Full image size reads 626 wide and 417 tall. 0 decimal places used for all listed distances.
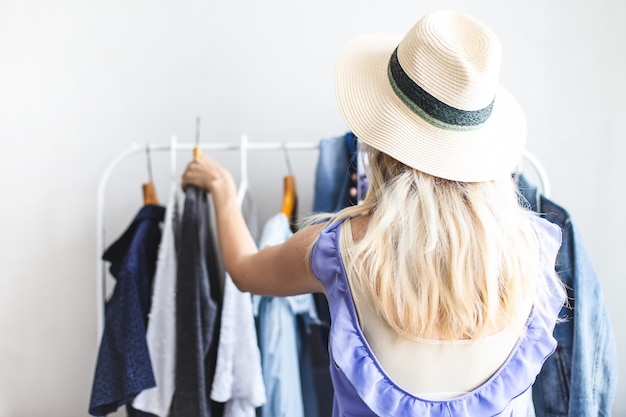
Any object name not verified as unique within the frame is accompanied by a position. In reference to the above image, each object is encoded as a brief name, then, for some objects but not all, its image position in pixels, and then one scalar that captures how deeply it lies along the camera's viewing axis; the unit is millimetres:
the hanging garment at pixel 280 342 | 1300
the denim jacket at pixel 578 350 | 1186
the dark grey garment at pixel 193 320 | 1247
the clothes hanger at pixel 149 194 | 1461
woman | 790
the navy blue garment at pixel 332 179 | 1415
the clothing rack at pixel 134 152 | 1384
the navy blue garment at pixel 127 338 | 1242
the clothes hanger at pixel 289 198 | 1448
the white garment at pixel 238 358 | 1243
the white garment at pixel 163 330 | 1282
